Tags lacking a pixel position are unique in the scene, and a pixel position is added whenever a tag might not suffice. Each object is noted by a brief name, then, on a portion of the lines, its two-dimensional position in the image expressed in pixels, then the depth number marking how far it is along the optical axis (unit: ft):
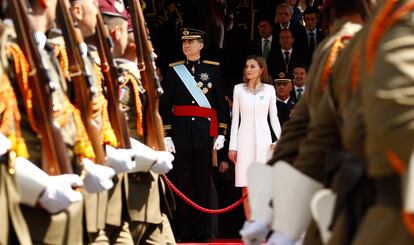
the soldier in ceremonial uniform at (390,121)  16.79
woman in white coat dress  59.55
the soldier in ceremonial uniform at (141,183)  37.51
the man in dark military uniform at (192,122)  58.45
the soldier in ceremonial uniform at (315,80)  23.89
